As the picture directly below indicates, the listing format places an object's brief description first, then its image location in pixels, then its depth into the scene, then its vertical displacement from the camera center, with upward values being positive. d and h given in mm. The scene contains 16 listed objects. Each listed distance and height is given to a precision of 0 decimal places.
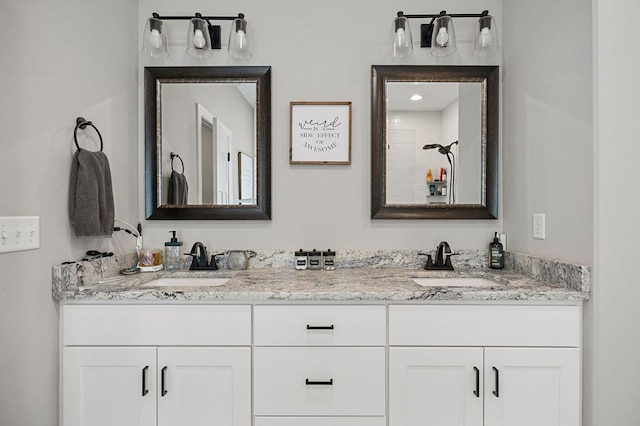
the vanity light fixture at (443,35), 1832 +916
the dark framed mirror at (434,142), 1972 +386
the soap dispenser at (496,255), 1911 -238
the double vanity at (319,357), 1394 -577
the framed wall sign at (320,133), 1979 +434
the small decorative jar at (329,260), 1926 -270
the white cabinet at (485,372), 1393 -636
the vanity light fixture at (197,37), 1839 +909
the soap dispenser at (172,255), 1923 -244
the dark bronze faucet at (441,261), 1900 -270
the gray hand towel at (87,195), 1466 +65
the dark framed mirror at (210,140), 1979 +395
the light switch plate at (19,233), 1165 -81
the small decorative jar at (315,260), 1917 -269
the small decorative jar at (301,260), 1918 -268
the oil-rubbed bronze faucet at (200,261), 1900 -273
